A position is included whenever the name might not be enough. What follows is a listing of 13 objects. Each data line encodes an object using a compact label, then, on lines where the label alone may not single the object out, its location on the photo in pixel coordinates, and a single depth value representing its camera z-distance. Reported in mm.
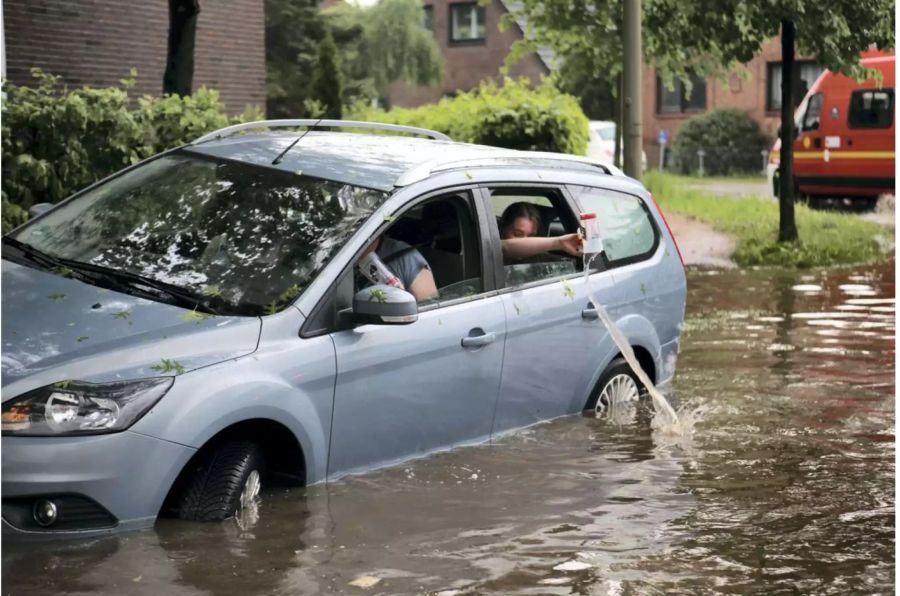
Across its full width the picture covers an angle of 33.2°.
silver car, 5441
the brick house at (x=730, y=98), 45375
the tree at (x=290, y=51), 38781
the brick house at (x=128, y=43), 17609
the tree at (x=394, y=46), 48281
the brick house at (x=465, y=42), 50250
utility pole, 12359
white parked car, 33844
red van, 25406
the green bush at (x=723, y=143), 43938
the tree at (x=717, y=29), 17719
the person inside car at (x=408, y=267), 6980
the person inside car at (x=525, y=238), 7590
